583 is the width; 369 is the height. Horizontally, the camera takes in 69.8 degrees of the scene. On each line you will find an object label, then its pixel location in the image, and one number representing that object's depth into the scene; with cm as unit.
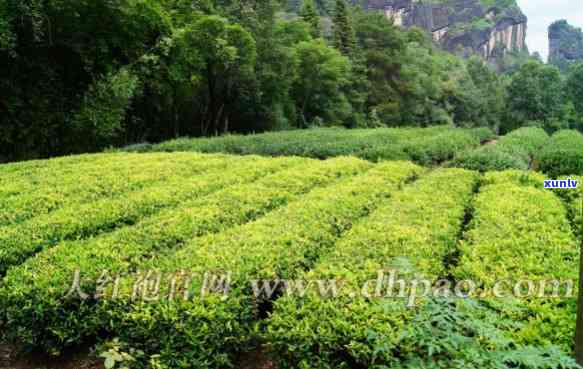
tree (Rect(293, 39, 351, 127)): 2566
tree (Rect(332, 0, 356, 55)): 3216
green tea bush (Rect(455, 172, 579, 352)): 286
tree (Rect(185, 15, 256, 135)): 1712
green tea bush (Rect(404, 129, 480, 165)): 1236
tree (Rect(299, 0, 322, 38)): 3406
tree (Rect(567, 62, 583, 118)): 4664
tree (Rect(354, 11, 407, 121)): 3516
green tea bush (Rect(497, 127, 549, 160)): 1337
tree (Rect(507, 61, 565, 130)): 4346
